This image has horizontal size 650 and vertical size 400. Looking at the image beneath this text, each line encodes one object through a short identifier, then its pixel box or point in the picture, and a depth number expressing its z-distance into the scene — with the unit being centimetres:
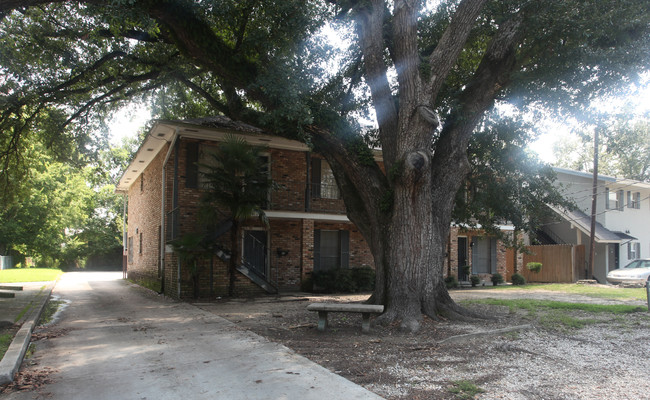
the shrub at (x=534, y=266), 2484
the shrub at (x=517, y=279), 2302
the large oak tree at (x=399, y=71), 912
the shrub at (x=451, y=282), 2048
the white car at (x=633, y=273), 2227
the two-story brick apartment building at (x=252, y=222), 1498
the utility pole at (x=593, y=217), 2351
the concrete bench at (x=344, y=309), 805
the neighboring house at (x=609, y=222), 2661
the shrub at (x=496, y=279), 2247
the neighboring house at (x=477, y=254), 2155
